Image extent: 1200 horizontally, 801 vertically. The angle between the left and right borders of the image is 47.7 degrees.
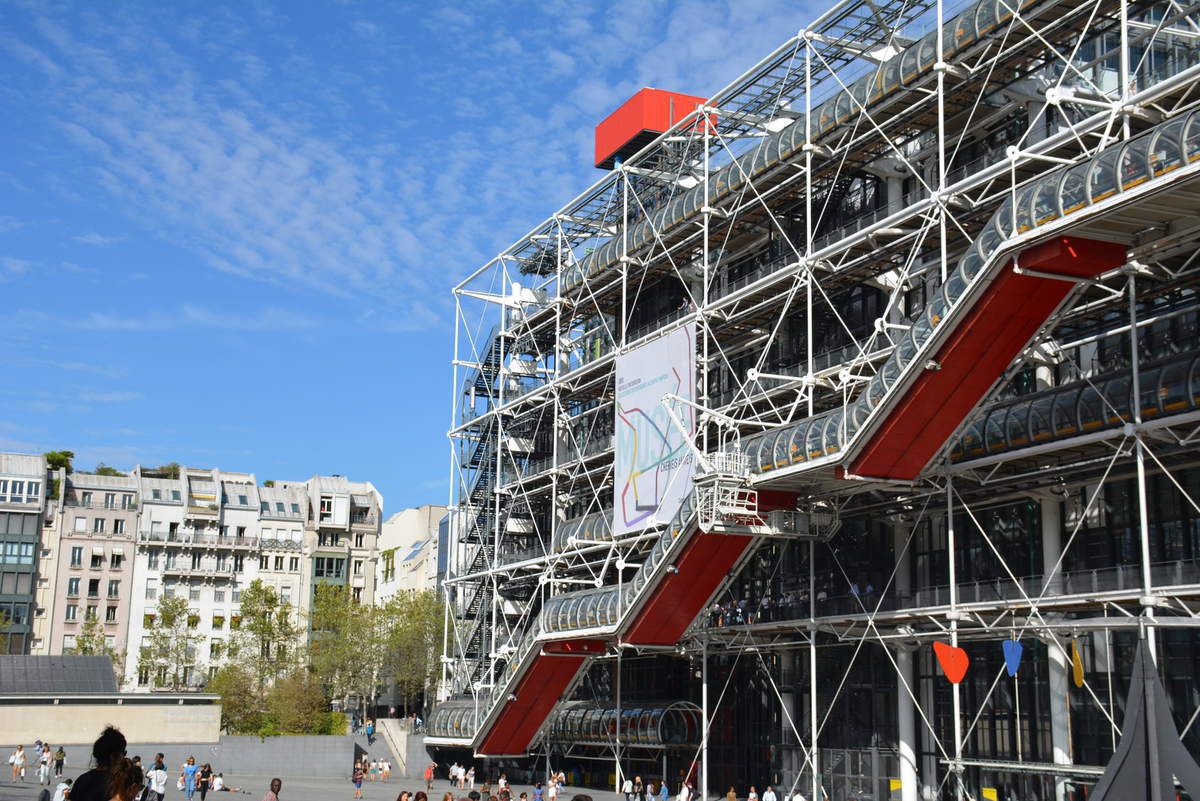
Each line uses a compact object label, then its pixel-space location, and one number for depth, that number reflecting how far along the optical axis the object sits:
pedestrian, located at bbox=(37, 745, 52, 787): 37.31
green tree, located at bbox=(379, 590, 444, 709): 66.12
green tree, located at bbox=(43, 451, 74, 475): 90.81
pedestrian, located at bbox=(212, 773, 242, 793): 37.30
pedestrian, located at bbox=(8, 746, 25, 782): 40.92
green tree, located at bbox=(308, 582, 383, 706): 65.25
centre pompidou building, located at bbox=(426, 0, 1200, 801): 25.38
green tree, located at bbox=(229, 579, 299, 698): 65.94
